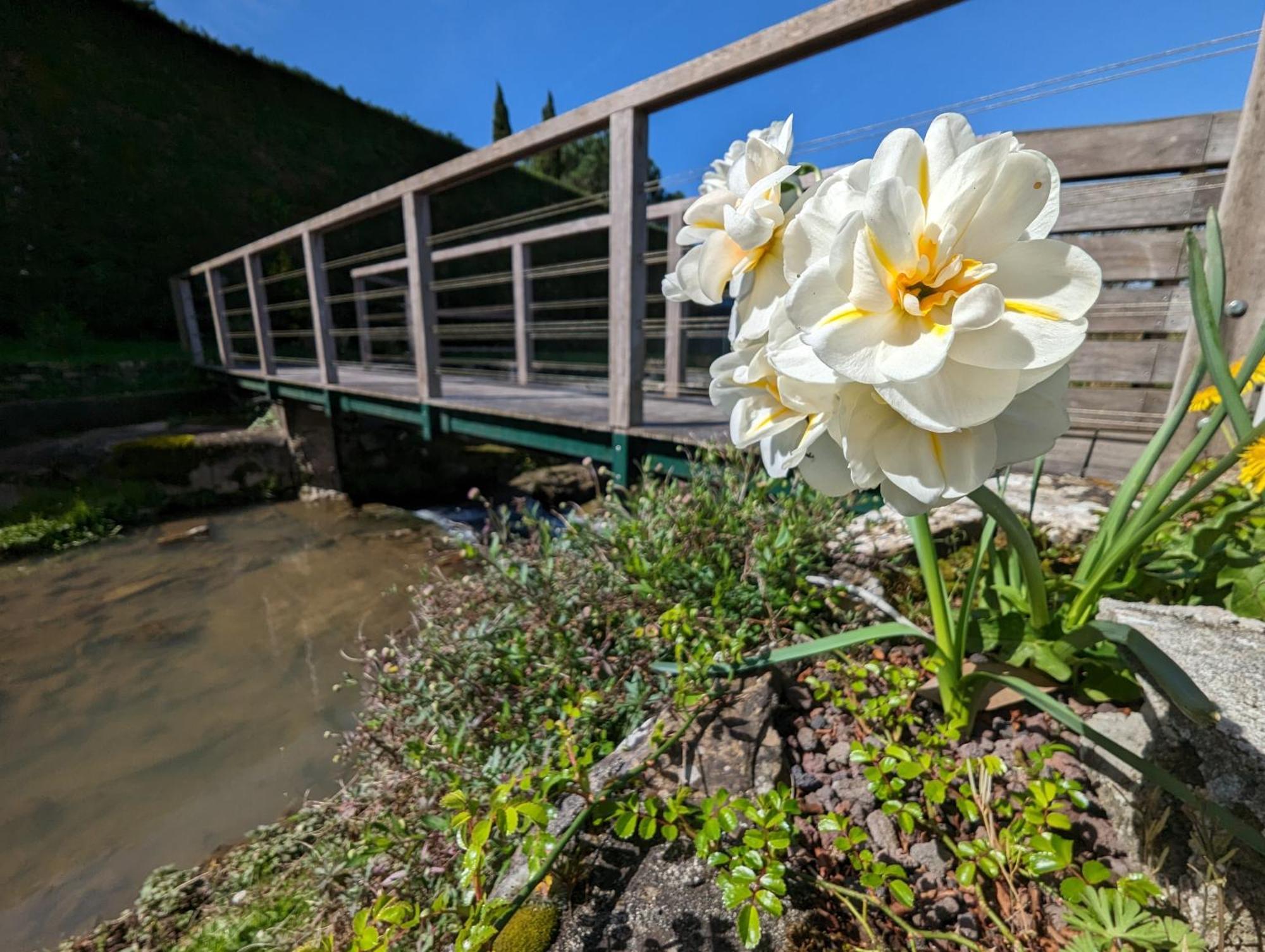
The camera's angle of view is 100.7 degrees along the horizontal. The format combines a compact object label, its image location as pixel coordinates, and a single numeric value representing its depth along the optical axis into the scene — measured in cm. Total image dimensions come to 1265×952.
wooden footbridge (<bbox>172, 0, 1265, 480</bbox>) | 190
